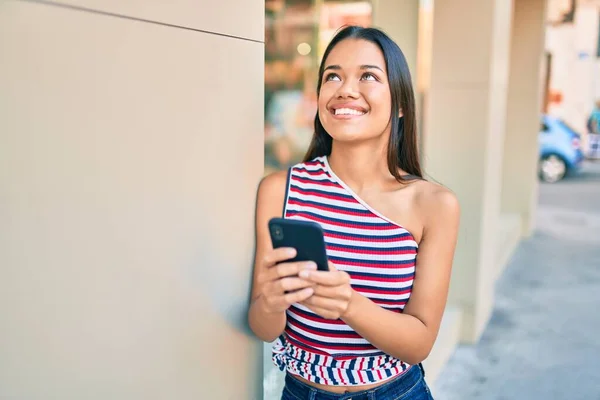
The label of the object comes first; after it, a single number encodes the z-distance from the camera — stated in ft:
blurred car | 46.80
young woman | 5.44
